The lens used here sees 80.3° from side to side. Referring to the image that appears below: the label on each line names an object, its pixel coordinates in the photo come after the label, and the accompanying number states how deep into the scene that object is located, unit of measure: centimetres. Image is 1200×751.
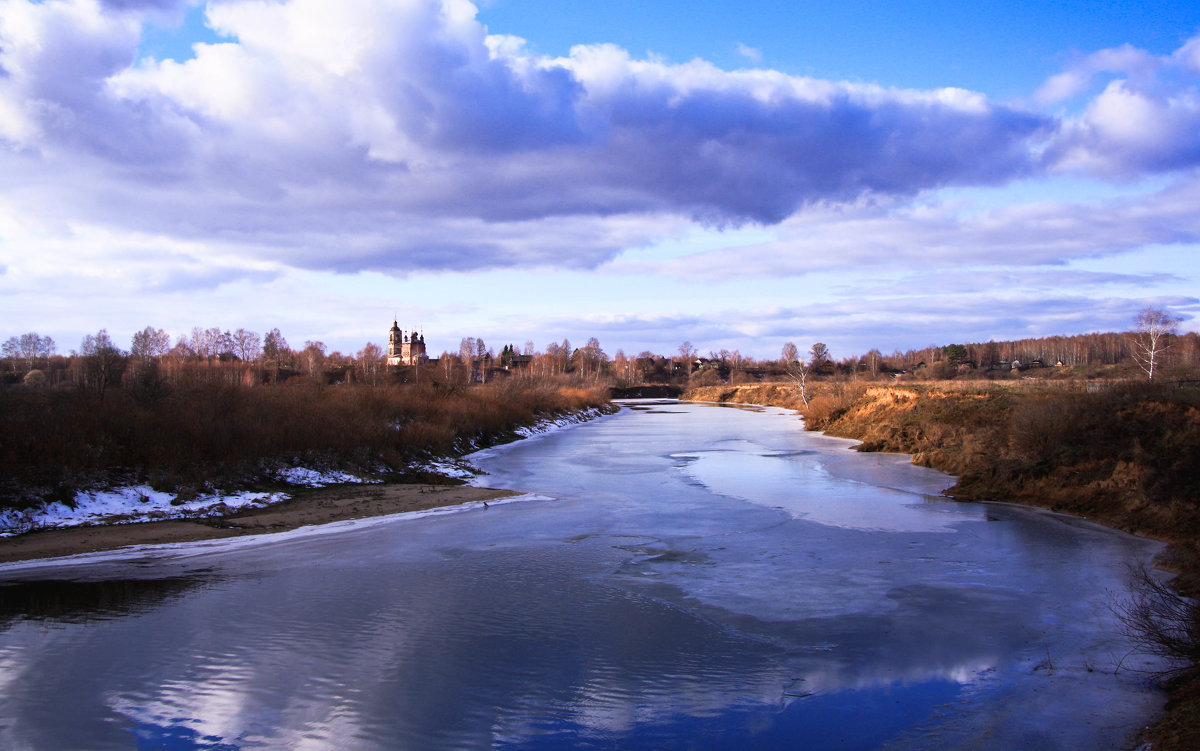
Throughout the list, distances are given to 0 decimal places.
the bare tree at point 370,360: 9112
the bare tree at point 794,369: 7763
